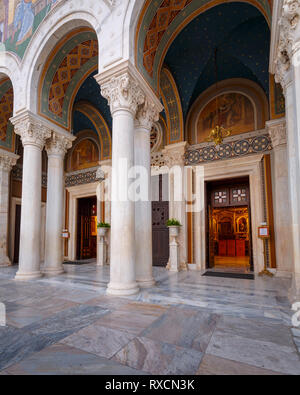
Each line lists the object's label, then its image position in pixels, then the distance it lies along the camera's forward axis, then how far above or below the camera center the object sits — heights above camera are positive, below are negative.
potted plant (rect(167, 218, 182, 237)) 7.57 -0.34
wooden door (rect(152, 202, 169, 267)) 8.59 -0.70
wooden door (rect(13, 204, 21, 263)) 9.93 -0.68
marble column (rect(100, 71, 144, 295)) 4.02 +0.62
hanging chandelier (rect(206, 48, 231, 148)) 6.42 +2.36
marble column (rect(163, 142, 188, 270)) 7.83 +1.05
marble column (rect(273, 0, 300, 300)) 2.86 +1.78
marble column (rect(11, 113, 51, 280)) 5.76 +0.64
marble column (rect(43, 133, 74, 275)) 6.38 +0.36
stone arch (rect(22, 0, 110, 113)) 4.98 +4.72
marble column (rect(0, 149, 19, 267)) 8.63 +0.87
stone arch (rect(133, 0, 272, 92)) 4.74 +4.42
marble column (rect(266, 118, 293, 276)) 6.08 +0.47
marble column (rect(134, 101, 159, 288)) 4.70 +0.12
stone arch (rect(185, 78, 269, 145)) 7.42 +4.14
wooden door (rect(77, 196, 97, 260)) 11.40 -0.61
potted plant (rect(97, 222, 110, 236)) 8.91 -0.45
